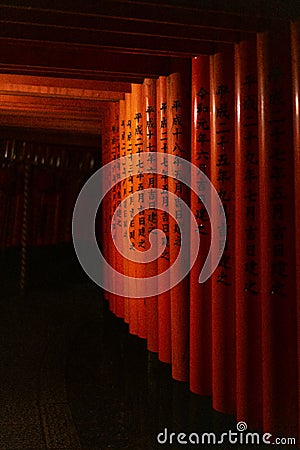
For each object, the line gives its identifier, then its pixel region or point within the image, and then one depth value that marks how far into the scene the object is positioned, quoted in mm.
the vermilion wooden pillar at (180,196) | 3838
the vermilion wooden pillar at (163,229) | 4082
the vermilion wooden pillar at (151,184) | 4387
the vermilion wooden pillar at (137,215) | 4707
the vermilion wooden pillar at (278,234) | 2910
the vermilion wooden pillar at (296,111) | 2785
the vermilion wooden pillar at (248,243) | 3076
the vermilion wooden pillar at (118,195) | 5598
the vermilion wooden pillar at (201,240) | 3498
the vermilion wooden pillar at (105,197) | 6217
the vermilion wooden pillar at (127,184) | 5067
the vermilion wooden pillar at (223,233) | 3279
